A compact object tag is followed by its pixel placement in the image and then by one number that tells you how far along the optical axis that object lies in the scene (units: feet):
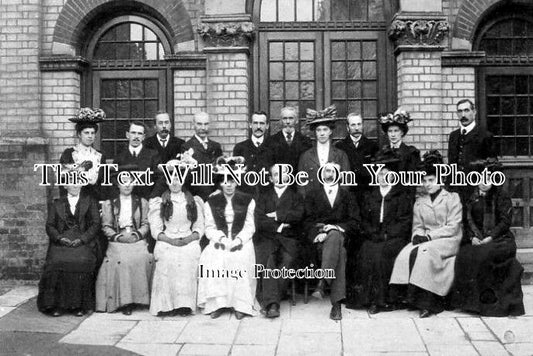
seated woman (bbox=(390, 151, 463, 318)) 21.48
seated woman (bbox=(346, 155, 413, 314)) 22.06
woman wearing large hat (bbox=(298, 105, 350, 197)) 24.12
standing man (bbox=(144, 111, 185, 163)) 25.16
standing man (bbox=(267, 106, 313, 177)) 24.66
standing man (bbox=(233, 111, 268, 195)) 24.52
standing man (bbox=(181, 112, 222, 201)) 24.70
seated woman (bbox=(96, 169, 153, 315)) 22.20
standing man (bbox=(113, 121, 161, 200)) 24.40
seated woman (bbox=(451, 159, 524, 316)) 21.24
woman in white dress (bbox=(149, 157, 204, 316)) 21.80
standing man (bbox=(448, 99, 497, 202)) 24.08
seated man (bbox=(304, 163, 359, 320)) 21.67
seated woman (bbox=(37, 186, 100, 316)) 21.93
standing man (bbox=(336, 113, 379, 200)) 24.73
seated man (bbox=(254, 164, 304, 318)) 22.24
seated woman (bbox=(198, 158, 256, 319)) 21.65
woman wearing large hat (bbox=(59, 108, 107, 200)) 24.32
